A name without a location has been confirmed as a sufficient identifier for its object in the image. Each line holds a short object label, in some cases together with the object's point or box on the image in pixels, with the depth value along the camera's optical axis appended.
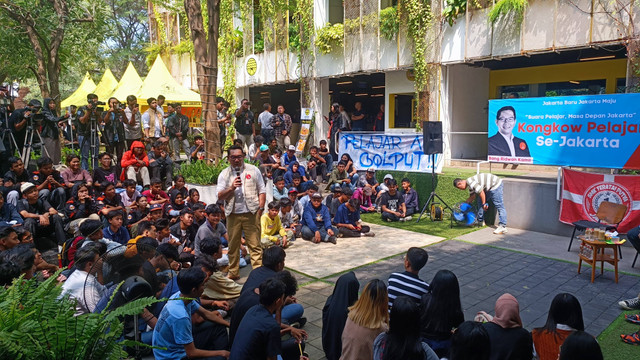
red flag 8.95
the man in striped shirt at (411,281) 4.53
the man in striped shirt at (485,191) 10.47
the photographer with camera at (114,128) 11.98
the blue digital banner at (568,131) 9.10
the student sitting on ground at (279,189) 10.99
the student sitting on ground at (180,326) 3.95
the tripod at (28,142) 10.95
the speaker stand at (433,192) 11.45
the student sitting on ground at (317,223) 9.80
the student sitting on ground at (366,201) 12.55
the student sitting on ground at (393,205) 11.69
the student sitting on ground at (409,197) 12.00
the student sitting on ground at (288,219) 9.61
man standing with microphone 7.17
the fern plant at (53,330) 2.13
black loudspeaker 11.36
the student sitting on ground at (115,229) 6.80
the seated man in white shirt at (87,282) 4.02
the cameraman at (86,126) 11.82
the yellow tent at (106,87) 22.47
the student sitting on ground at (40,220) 7.60
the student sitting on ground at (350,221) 10.18
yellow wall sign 20.06
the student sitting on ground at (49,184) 8.38
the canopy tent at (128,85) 19.92
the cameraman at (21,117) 10.90
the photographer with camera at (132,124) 12.77
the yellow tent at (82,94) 22.92
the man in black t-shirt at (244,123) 14.96
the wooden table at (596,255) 6.89
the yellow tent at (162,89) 18.69
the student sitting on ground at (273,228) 9.02
